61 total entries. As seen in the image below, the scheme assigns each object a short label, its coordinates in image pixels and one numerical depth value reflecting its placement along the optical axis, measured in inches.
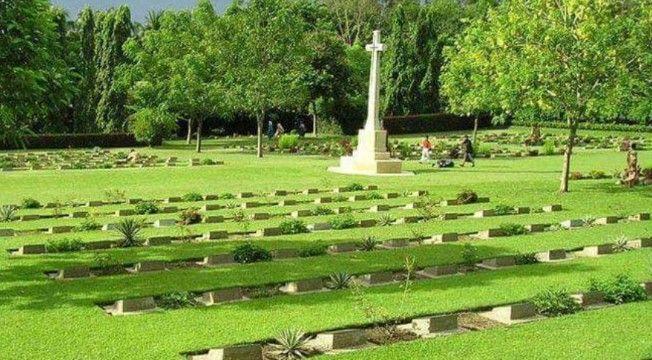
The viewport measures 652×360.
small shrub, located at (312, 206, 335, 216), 957.8
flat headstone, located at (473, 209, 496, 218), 955.3
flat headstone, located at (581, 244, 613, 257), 709.3
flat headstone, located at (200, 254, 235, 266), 655.8
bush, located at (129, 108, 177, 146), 2053.4
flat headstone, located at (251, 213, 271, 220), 922.8
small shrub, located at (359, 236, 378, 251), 725.9
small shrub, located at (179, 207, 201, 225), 881.5
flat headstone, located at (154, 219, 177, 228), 857.5
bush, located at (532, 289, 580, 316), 501.0
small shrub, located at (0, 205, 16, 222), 906.7
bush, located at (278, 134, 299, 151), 2056.5
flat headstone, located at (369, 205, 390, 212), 1007.0
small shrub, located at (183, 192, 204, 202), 1097.4
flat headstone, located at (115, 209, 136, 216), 960.9
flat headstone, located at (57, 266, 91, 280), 592.7
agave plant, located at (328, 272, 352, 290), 567.8
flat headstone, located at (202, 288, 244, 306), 522.0
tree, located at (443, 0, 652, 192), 1103.0
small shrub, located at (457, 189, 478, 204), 1072.8
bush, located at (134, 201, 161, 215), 963.3
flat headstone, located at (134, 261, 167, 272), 625.0
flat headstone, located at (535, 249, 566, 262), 685.3
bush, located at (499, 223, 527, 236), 813.2
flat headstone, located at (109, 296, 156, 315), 495.2
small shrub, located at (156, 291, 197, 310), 511.5
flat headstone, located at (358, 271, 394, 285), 586.6
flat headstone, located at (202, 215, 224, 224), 891.4
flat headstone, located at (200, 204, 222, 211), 1006.3
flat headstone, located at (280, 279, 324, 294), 557.9
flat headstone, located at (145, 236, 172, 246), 738.8
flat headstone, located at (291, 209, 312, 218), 945.4
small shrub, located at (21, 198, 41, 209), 1024.1
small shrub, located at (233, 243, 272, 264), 659.4
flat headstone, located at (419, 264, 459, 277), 618.8
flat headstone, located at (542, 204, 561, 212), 1017.6
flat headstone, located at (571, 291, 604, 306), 527.2
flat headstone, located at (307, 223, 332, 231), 837.2
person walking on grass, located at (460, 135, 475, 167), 1673.2
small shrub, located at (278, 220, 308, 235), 807.5
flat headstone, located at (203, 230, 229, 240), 781.1
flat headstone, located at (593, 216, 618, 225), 903.7
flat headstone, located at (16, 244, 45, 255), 682.8
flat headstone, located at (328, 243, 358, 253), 714.8
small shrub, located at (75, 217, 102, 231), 827.4
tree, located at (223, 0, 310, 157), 1830.7
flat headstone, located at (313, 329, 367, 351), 430.0
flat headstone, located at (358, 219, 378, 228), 862.5
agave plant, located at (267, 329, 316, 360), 414.0
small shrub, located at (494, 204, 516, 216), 975.0
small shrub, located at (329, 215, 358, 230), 842.5
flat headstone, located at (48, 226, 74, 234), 813.2
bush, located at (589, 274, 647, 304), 534.0
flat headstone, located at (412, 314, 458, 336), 459.2
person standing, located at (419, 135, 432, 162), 1764.3
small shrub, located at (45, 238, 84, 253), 687.7
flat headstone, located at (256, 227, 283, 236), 801.6
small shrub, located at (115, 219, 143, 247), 729.0
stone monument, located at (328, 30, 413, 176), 1505.9
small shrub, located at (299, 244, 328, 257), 690.8
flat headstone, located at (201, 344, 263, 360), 398.0
